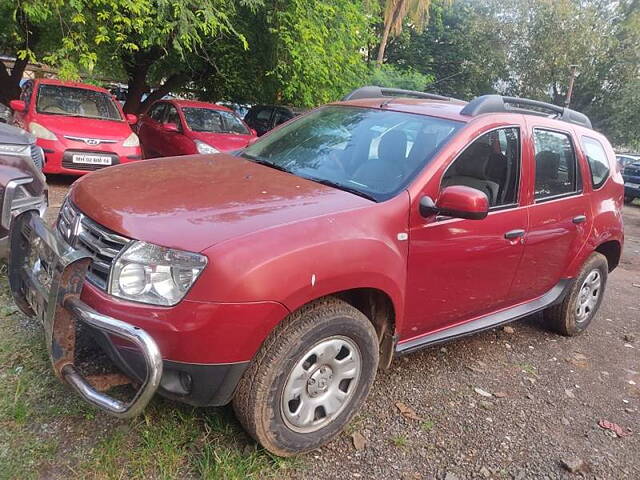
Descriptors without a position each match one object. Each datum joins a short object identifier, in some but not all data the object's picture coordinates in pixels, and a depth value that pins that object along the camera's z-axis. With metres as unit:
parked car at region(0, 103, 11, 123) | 9.10
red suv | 2.12
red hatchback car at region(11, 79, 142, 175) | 7.39
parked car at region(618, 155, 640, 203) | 15.72
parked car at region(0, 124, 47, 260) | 3.50
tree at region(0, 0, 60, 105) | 7.79
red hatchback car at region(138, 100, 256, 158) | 8.77
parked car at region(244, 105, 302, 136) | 13.34
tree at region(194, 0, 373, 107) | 10.98
